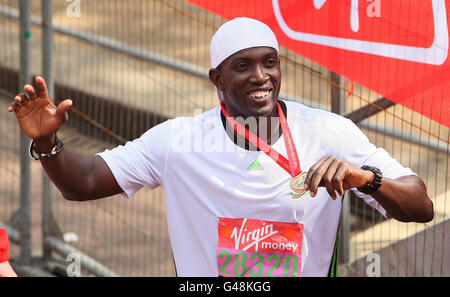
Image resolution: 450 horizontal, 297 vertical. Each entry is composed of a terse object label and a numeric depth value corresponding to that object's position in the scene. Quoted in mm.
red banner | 8445
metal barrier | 9523
